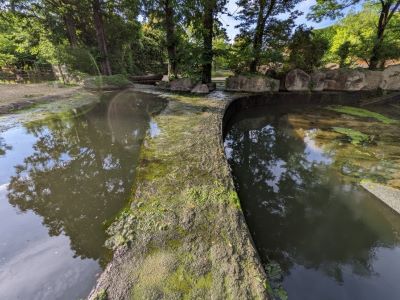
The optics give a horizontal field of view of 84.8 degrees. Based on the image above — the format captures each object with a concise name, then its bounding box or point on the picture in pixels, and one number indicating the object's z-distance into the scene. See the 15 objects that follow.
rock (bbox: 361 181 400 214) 2.81
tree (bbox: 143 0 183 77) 8.29
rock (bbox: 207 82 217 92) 9.01
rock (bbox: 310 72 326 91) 9.37
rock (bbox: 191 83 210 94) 8.41
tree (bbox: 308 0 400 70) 9.57
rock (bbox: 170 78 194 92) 8.83
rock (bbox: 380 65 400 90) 9.37
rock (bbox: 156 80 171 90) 9.57
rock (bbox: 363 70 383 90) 9.48
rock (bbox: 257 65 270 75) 9.59
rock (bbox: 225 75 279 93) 8.72
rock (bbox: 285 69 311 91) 9.18
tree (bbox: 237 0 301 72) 8.26
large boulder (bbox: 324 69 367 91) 9.45
